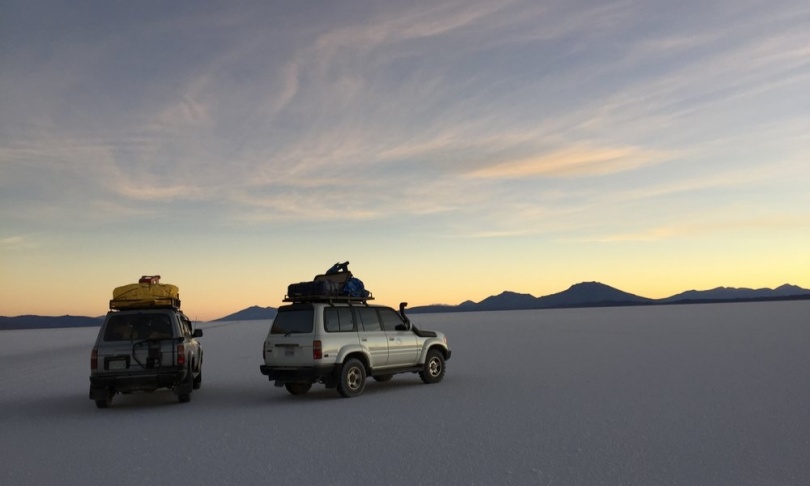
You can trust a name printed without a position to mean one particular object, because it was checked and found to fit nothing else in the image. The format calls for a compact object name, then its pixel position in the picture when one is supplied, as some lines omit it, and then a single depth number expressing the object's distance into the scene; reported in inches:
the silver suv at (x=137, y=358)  576.4
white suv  606.5
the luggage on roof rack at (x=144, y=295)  616.7
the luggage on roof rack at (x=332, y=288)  626.2
